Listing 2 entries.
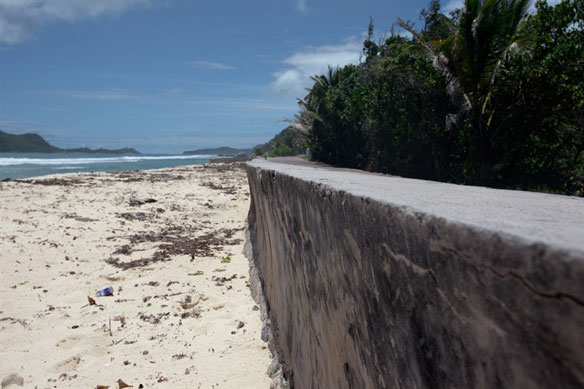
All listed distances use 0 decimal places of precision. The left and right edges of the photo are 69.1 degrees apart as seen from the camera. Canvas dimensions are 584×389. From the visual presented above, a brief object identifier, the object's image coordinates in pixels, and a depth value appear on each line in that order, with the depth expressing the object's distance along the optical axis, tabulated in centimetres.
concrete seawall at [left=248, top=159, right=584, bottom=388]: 64
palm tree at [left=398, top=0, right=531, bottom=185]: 1002
